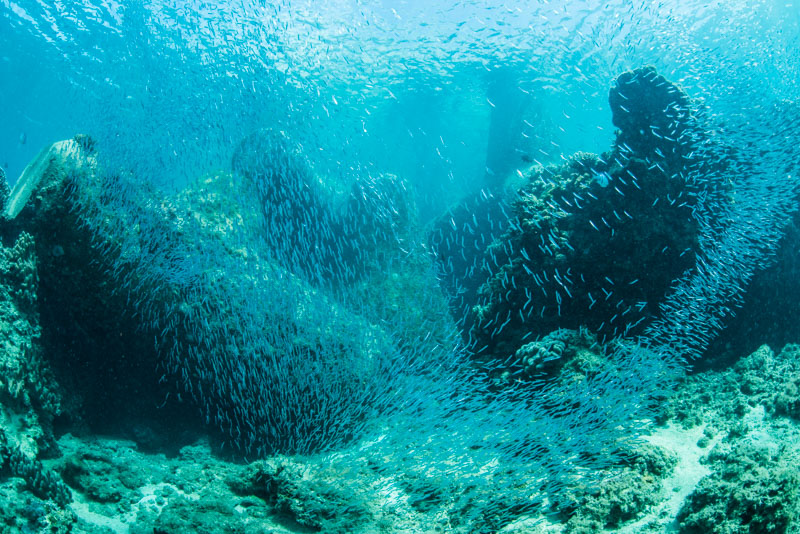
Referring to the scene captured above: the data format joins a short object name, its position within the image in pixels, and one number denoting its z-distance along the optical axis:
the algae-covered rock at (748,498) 2.77
